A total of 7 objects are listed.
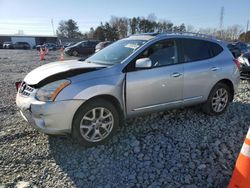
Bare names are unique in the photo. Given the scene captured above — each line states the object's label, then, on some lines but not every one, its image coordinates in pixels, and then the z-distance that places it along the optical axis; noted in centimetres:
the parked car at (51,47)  3106
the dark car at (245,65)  639
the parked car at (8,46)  3557
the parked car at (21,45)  3549
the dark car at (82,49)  1767
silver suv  259
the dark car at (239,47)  1299
